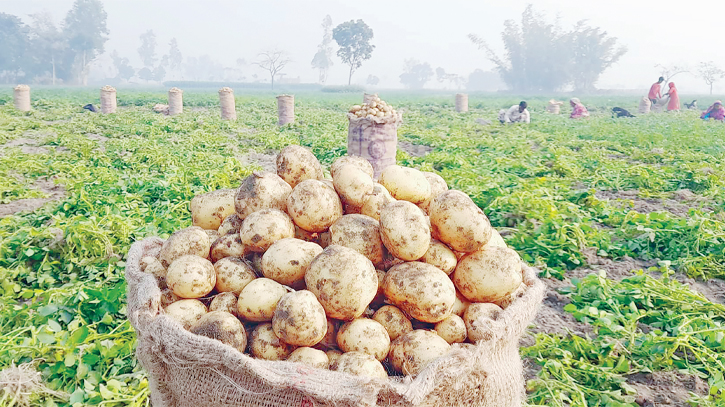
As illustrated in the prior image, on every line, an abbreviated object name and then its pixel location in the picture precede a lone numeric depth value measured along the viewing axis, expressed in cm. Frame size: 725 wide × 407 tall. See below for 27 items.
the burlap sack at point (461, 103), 2905
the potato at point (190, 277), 213
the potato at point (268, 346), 198
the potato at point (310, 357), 188
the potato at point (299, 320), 186
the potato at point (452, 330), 211
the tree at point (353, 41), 8988
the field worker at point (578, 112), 2443
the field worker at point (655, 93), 2706
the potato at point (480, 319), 191
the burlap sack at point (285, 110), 1903
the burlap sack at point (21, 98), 2130
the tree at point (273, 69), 9831
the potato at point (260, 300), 205
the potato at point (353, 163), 271
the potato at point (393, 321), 214
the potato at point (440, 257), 230
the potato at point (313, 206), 238
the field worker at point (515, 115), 2002
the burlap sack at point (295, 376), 160
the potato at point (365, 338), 196
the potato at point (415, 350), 190
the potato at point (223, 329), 189
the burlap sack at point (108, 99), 2109
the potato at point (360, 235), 228
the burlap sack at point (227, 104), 2027
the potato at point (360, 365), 178
